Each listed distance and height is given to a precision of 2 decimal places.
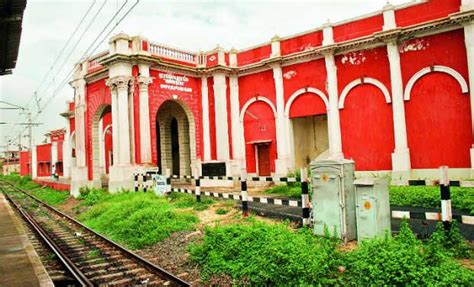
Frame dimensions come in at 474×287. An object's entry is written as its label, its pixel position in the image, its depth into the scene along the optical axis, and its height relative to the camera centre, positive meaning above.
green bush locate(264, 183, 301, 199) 13.50 -1.30
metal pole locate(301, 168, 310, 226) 7.26 -0.80
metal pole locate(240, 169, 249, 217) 8.89 -0.88
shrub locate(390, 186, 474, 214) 9.66 -1.32
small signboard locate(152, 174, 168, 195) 14.28 -0.83
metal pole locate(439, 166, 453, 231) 5.52 -0.77
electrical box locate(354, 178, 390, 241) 5.90 -0.89
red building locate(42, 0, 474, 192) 14.54 +2.83
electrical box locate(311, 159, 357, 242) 6.45 -0.78
